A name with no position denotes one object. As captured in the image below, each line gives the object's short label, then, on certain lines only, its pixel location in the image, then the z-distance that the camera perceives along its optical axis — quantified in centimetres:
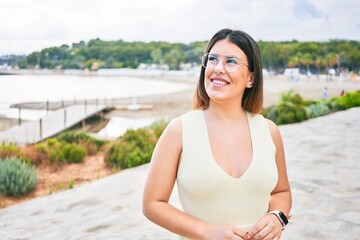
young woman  140
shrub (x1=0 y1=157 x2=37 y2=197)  642
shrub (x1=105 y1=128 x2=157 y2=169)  817
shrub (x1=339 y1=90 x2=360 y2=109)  1534
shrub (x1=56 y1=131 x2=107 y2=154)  998
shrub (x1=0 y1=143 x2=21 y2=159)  811
